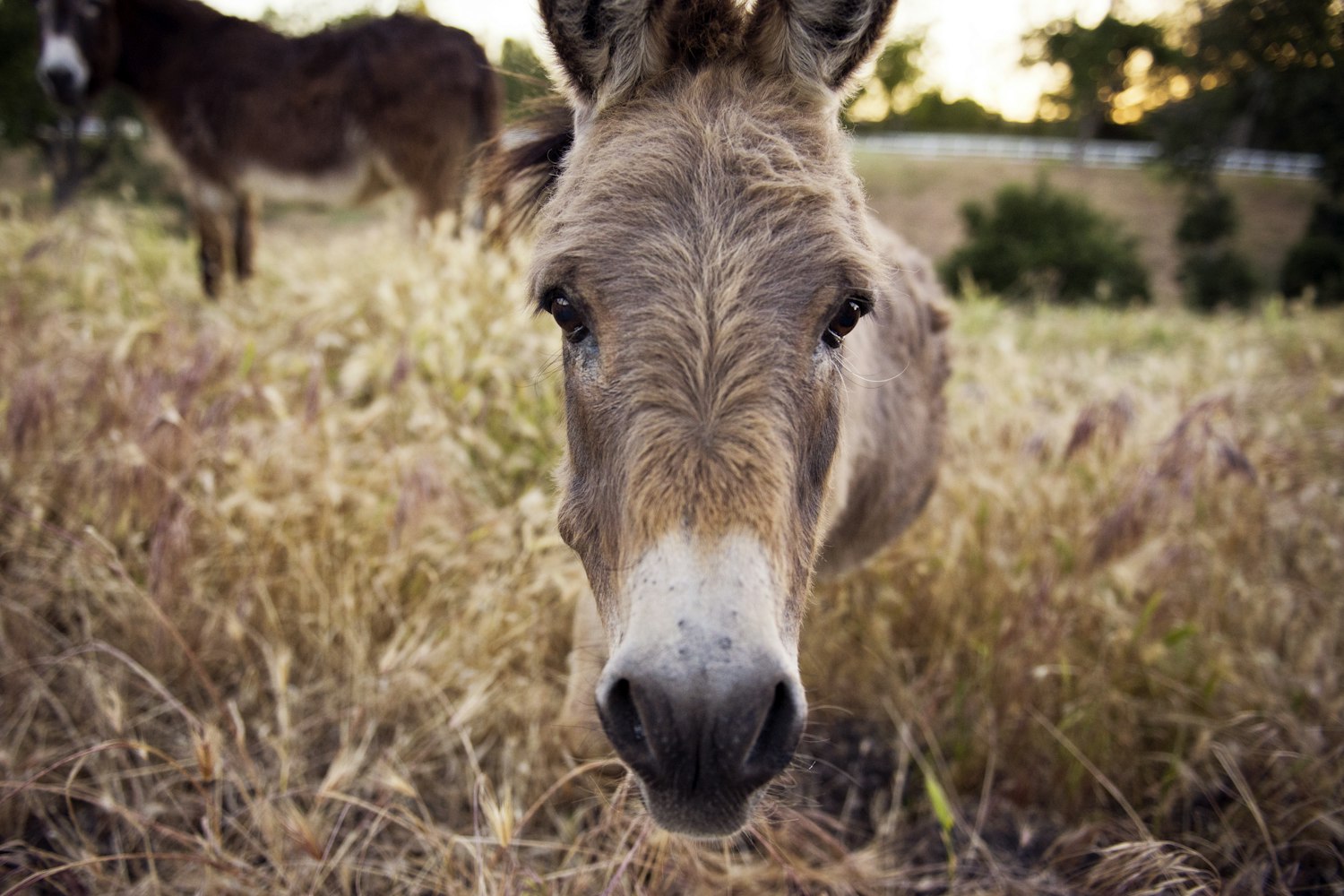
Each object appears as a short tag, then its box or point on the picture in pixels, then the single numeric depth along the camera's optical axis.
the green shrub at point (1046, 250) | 20.69
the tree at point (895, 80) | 41.66
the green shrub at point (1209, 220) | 25.38
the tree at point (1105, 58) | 34.59
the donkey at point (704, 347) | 1.23
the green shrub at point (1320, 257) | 20.00
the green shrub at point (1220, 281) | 22.03
